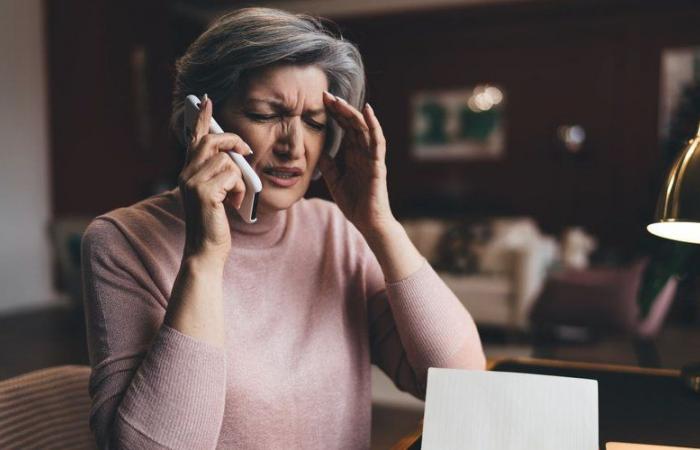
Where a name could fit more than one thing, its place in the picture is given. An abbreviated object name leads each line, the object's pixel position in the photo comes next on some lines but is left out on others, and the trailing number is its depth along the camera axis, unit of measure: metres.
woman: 0.88
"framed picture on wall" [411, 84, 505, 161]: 7.67
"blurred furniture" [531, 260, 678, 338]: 3.81
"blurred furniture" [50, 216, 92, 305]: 5.28
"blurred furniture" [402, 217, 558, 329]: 4.77
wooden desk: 0.96
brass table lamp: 0.83
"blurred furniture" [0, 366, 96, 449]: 1.02
